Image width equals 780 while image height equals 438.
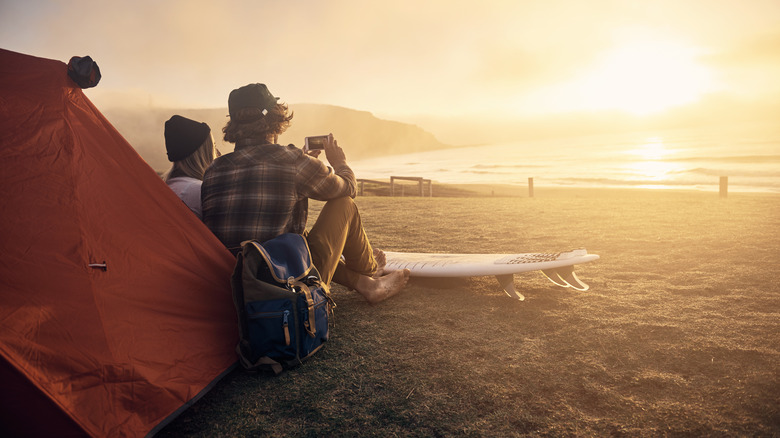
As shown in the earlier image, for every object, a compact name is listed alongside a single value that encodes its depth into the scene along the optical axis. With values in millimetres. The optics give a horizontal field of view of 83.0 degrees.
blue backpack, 2006
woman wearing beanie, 2561
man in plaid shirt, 2291
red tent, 1466
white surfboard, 3076
